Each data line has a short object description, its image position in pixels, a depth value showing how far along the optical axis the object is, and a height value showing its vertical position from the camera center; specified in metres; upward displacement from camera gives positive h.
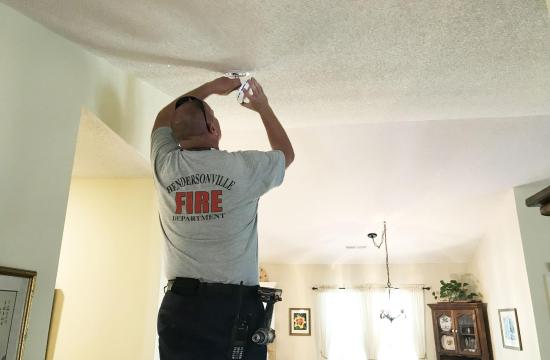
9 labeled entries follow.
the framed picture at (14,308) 1.26 +0.05
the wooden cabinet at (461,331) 6.50 -0.02
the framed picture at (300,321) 7.56 +0.12
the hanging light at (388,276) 6.58 +0.83
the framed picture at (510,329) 5.23 +0.01
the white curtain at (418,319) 7.20 +0.16
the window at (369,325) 7.25 +0.06
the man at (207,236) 1.16 +0.25
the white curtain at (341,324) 7.32 +0.08
